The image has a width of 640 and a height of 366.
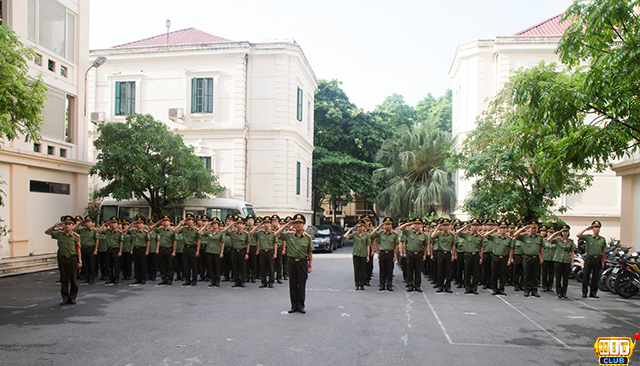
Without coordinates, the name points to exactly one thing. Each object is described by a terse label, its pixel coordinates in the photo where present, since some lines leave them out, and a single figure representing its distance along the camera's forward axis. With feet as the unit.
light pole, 55.11
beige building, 48.19
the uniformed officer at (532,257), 37.91
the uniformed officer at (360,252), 39.11
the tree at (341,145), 106.83
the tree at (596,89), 22.74
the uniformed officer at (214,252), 40.91
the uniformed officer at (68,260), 30.42
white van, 63.10
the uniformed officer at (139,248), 41.27
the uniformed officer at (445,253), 39.50
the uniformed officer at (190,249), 40.70
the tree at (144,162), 55.16
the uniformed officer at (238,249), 40.78
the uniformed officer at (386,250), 39.17
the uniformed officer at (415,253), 39.01
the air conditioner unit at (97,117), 82.48
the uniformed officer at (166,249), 41.24
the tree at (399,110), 134.92
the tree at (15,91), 25.88
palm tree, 90.94
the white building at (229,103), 80.89
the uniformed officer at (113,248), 41.15
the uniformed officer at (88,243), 39.88
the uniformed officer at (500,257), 38.70
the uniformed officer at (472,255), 38.47
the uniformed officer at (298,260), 28.91
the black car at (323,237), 78.64
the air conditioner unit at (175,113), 79.66
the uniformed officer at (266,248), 40.55
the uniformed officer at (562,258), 37.27
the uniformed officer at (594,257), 37.17
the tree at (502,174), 52.46
